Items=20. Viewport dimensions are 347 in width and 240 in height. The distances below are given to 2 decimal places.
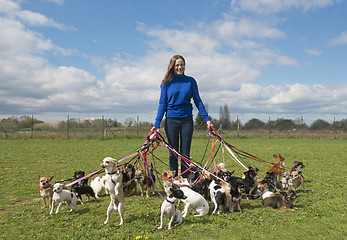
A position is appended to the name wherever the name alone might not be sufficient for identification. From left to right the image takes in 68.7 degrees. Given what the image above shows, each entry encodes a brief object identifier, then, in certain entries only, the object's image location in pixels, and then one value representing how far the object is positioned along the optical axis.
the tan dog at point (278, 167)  6.43
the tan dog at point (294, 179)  6.61
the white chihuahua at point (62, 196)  5.00
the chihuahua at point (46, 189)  5.36
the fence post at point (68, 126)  28.48
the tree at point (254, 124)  33.90
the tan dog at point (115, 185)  4.30
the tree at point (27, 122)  29.04
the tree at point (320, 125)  34.12
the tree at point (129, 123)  32.18
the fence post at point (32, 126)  27.31
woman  5.60
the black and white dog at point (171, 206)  4.19
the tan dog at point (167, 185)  4.26
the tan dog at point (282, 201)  5.18
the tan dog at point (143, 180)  6.39
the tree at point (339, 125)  33.91
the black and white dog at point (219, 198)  4.92
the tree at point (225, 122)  34.64
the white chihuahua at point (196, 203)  4.73
